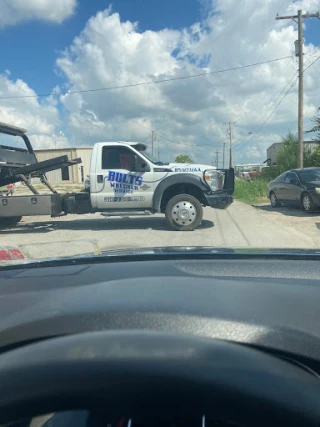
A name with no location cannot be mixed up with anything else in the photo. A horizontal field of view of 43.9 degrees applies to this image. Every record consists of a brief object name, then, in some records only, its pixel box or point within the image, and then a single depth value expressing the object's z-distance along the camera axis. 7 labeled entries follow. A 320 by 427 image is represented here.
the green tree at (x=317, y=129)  25.38
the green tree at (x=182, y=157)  71.05
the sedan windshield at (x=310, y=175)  12.85
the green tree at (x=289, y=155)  28.48
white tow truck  9.64
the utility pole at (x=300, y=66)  21.72
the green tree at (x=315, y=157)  24.20
